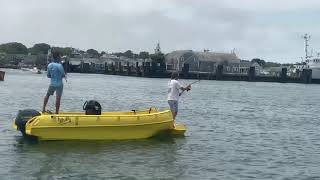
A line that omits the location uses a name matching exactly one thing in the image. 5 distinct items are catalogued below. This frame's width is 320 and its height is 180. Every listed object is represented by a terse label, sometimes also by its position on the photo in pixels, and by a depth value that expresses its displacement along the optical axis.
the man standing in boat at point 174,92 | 20.14
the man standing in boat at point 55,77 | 18.56
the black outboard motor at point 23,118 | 17.64
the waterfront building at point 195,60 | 183.75
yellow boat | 17.25
